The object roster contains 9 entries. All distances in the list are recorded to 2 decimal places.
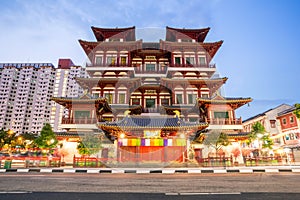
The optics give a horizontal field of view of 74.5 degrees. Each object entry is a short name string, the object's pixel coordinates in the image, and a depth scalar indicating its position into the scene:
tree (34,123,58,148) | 21.56
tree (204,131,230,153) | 18.23
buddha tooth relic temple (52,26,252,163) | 17.48
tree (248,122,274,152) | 20.89
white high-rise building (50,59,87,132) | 87.38
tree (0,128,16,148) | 42.66
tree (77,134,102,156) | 16.48
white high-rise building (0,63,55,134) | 79.81
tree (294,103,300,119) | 17.33
